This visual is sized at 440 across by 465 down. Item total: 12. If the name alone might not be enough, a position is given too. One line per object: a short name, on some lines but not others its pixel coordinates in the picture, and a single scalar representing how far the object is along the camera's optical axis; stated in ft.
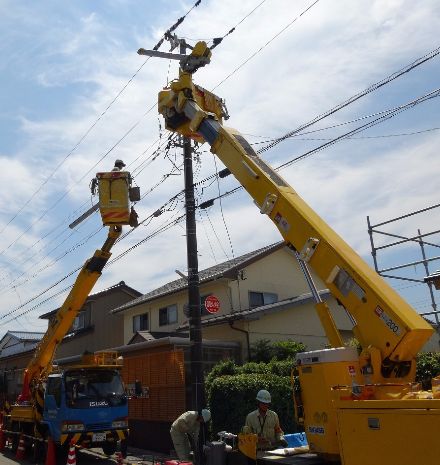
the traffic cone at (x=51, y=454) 43.16
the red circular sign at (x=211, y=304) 63.00
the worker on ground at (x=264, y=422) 26.84
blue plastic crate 25.71
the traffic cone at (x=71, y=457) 37.48
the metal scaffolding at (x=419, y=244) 35.96
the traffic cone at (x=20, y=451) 51.21
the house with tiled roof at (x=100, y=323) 103.60
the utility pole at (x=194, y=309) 38.91
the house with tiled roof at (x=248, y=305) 64.90
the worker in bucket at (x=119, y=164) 45.77
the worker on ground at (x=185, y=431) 32.76
